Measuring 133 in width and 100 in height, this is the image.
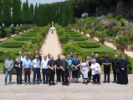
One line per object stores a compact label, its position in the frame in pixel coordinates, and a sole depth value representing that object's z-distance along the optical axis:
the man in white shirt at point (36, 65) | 9.02
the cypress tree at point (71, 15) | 63.91
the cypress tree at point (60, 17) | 68.44
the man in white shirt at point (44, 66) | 9.00
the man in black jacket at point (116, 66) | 9.21
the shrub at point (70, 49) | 13.95
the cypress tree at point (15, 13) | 45.28
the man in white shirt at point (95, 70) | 8.99
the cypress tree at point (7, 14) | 36.93
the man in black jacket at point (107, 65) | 9.38
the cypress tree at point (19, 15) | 47.68
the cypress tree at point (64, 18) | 64.12
